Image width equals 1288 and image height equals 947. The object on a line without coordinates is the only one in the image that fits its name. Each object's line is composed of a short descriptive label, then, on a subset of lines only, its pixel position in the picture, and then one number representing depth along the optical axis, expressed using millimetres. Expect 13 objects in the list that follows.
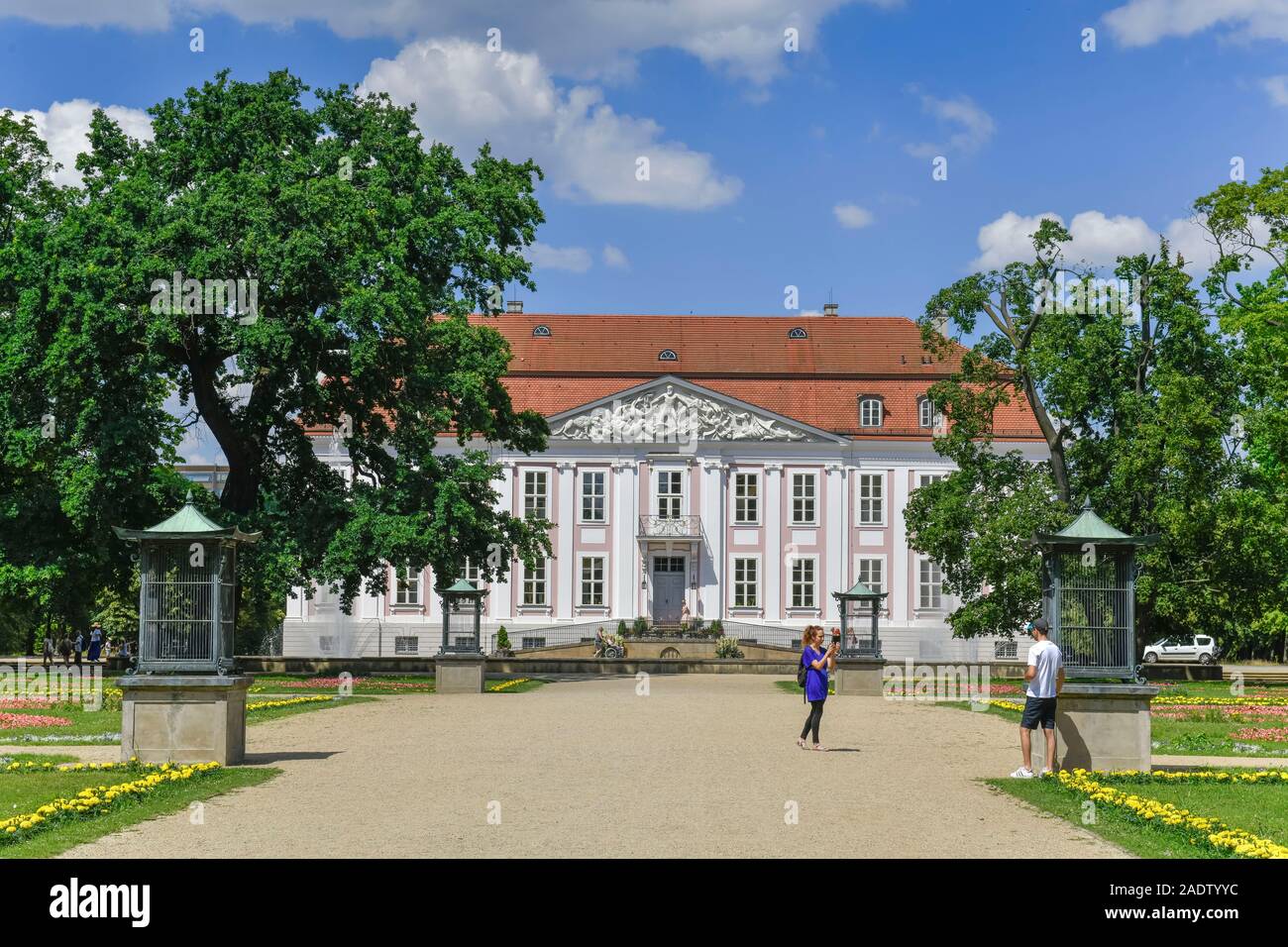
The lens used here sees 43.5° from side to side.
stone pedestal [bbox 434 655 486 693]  35469
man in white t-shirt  16391
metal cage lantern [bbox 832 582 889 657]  36688
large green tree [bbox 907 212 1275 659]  39719
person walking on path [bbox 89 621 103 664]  51297
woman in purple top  20422
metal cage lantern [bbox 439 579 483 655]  36156
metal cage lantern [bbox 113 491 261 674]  17438
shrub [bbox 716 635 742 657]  54844
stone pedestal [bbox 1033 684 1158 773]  16812
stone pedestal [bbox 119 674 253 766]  17125
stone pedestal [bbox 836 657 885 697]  36250
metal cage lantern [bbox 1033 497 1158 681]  17078
